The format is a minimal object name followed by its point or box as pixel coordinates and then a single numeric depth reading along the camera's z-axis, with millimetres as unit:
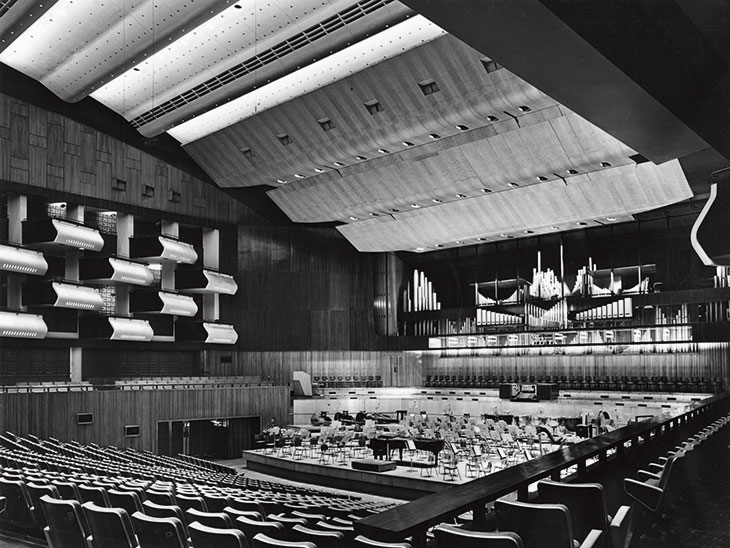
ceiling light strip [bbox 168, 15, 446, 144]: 13609
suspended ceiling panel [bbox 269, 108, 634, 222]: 15312
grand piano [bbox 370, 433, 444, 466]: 13094
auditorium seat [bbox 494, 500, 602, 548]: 2715
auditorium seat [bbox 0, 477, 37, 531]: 5871
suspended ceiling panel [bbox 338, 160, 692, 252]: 16969
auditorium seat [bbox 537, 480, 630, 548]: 3279
